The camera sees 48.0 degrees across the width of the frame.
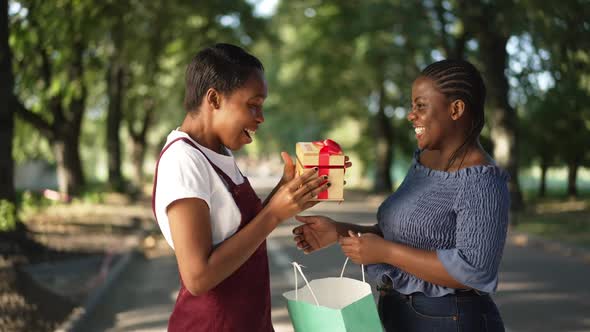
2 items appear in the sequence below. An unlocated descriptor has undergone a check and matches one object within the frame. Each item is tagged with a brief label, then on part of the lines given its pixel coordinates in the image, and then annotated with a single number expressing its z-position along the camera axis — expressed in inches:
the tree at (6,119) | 336.2
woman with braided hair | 86.4
